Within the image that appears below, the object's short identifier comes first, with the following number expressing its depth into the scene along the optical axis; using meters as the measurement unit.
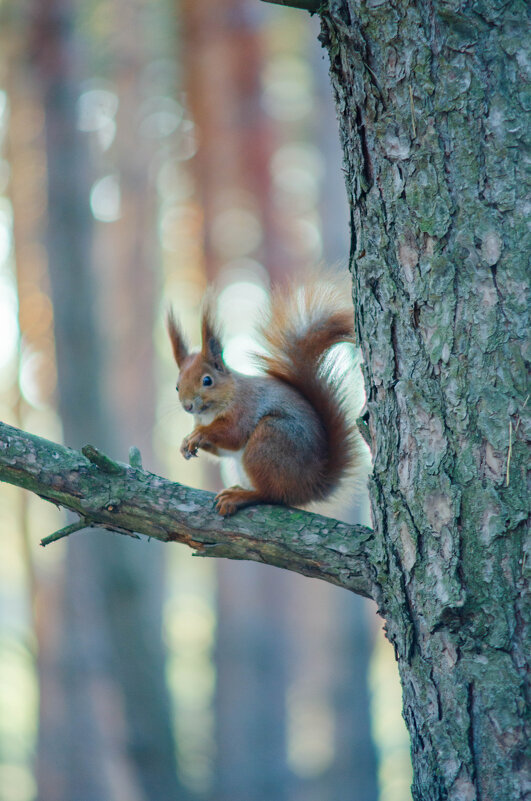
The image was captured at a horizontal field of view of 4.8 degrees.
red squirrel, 4.94
